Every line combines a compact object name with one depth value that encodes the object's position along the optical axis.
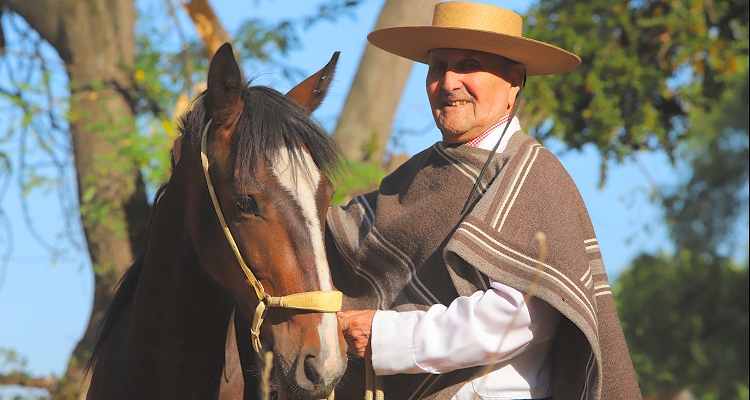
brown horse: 4.28
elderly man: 4.64
